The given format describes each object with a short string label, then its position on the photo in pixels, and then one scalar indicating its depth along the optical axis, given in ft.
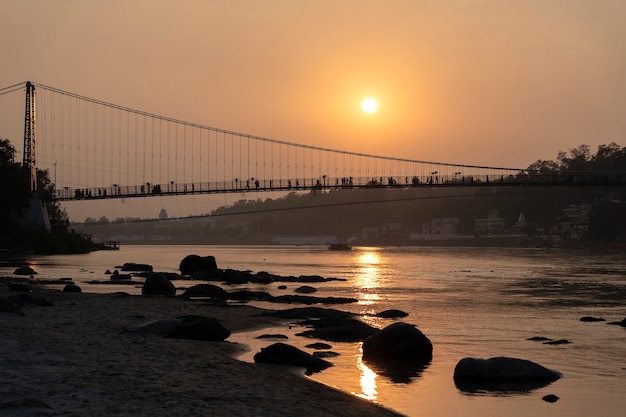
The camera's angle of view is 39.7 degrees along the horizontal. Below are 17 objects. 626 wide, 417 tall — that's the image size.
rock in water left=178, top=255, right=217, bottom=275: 217.36
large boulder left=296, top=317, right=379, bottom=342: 85.61
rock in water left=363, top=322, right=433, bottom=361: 74.84
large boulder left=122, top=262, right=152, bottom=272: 238.27
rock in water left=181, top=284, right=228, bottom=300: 136.87
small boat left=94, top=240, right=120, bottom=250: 522.39
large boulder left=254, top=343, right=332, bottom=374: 67.97
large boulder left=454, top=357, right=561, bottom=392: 64.57
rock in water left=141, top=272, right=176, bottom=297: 138.51
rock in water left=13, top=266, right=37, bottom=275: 183.62
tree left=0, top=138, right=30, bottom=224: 285.84
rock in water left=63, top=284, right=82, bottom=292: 132.87
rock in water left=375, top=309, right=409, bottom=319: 115.45
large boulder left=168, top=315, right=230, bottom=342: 77.92
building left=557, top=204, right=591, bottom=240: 634.84
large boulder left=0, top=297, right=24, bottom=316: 83.56
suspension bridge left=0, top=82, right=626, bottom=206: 370.94
